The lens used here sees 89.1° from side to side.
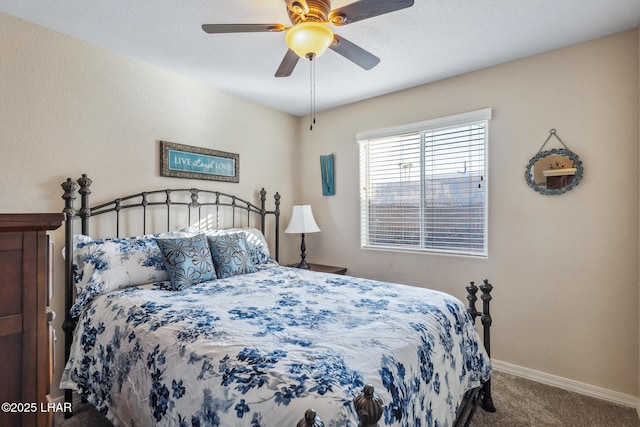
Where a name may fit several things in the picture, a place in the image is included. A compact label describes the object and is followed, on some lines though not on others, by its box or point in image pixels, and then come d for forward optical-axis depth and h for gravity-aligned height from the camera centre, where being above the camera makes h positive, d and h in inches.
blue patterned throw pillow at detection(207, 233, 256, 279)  96.4 -12.6
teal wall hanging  148.2 +17.9
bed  41.8 -20.3
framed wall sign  109.3 +18.7
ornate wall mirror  92.6 +12.7
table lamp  136.3 -3.8
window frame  108.7 +19.7
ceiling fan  58.9 +37.4
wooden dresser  28.9 -9.7
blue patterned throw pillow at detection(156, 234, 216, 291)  84.4 -12.7
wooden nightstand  135.4 -23.5
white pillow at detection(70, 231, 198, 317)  79.0 -13.2
